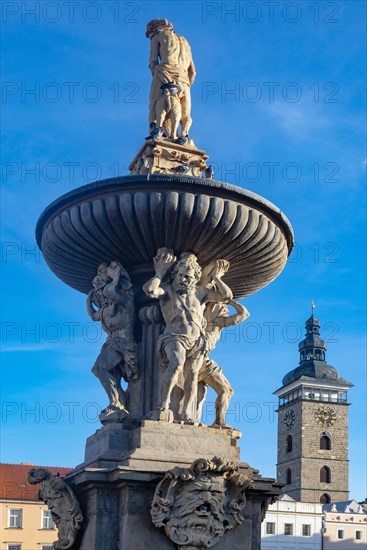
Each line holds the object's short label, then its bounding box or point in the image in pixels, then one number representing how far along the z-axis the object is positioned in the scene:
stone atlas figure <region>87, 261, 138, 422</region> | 8.89
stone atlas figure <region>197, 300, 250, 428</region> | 8.98
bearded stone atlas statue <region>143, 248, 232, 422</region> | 8.60
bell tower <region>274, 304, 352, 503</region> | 97.25
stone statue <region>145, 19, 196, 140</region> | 10.30
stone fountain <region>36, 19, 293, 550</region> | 7.91
